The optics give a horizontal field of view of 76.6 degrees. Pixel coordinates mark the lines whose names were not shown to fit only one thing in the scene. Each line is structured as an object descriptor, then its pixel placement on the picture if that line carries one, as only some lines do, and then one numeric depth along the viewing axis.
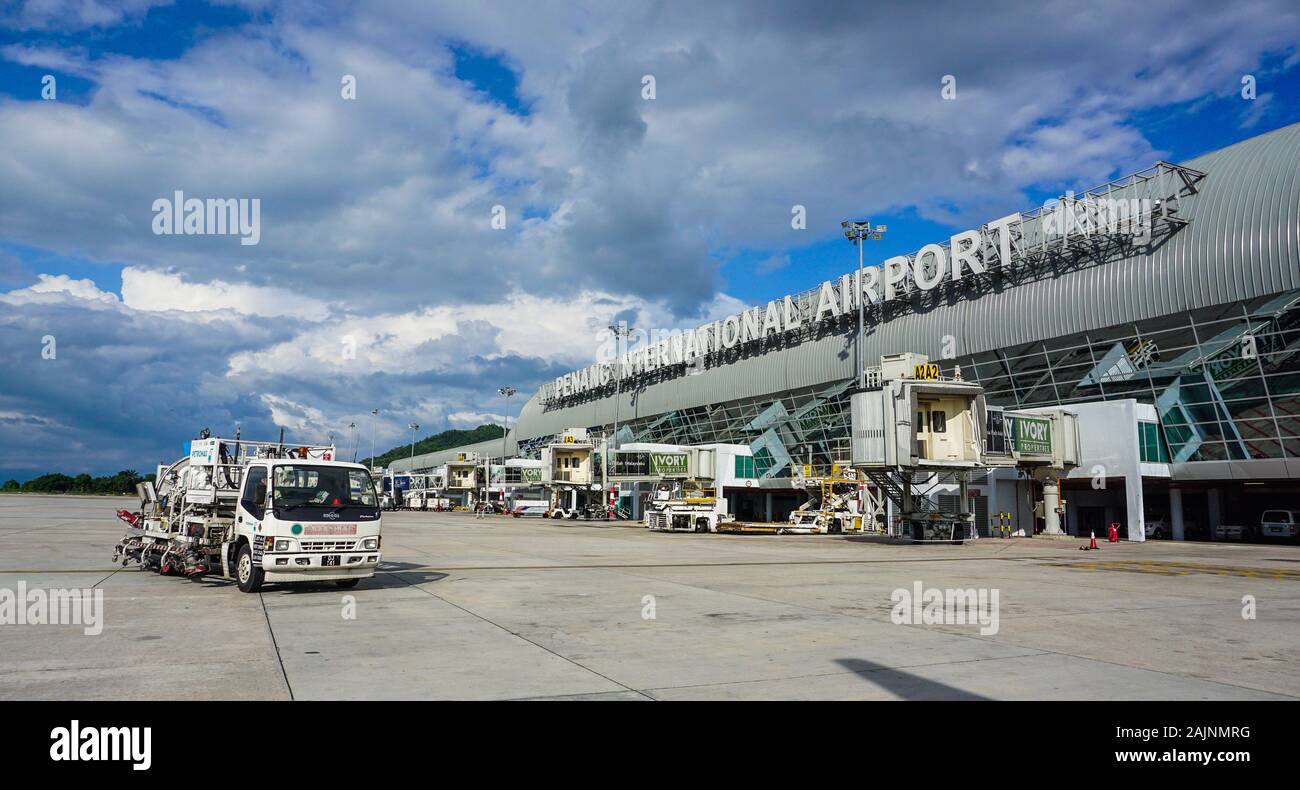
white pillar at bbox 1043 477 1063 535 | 45.34
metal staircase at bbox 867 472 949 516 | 39.88
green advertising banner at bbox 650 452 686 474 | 59.91
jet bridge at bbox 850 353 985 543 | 38.31
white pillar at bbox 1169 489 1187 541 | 44.84
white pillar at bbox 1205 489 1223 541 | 45.69
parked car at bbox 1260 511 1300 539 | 39.91
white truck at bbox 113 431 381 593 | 15.23
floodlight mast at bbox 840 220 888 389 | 48.75
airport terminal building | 40.28
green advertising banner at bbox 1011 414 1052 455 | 42.03
